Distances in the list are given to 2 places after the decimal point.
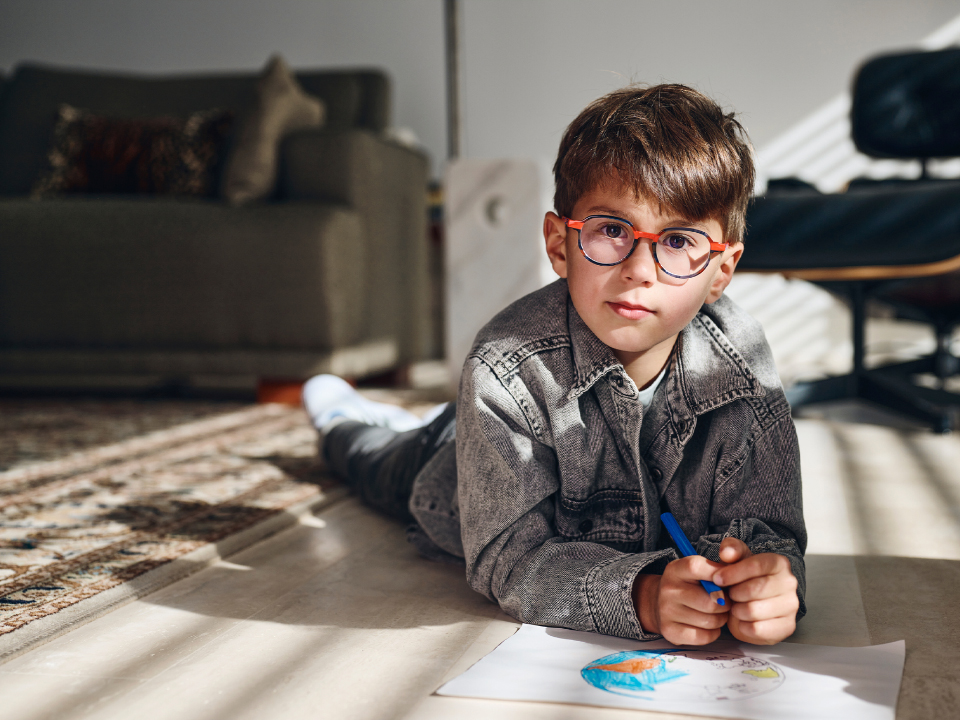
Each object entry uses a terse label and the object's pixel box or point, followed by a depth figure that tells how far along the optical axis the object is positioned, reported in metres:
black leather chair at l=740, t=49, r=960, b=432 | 1.46
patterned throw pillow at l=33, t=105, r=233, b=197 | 2.21
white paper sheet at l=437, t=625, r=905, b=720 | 0.54
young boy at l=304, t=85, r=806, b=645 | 0.68
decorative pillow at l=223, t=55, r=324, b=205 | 2.02
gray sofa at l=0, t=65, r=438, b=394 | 1.94
